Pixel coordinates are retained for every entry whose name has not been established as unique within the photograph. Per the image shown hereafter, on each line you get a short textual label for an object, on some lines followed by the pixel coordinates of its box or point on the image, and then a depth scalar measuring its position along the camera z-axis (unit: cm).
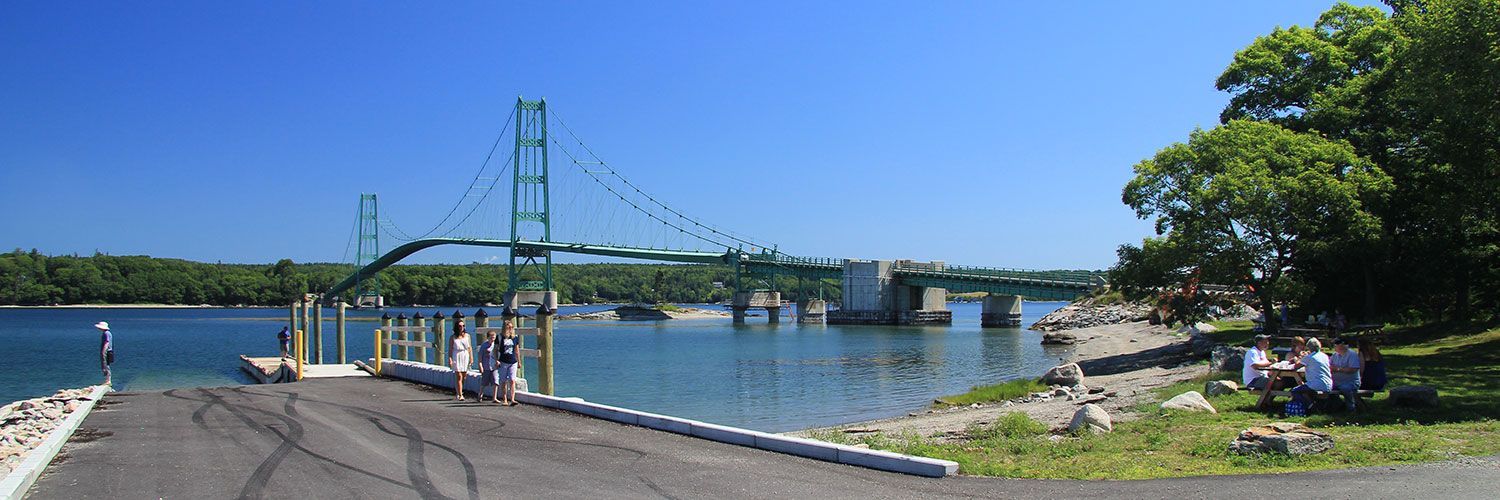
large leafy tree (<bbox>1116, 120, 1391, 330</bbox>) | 2400
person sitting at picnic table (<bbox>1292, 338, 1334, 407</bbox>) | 1177
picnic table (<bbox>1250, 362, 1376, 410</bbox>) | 1242
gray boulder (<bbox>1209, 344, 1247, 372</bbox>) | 1912
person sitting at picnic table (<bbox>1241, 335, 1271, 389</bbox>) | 1361
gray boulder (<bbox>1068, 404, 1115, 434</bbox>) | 1195
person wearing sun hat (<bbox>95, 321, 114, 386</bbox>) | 2047
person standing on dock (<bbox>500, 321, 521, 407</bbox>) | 1416
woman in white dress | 1515
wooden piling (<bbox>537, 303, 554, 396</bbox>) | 1532
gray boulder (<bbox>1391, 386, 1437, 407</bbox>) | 1177
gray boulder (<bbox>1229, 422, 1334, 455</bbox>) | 895
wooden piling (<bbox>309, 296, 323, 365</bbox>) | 3603
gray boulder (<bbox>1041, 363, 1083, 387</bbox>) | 2348
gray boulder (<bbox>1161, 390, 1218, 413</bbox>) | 1294
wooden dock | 2169
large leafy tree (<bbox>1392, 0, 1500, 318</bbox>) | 1748
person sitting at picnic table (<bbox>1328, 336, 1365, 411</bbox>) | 1170
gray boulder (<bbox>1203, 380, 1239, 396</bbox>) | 1477
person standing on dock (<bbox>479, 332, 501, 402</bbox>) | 1454
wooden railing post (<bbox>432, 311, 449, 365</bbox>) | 1875
